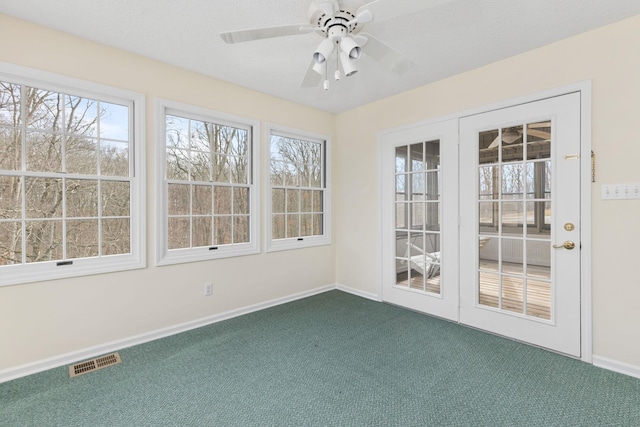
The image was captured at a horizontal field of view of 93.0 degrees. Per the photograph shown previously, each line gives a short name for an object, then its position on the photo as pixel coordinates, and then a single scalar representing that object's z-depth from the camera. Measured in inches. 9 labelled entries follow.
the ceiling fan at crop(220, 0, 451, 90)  63.4
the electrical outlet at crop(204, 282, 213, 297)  123.2
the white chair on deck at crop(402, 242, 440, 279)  130.5
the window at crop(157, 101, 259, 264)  116.0
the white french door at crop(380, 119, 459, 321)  124.5
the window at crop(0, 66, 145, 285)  87.6
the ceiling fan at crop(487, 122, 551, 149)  101.4
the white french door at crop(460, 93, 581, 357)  96.8
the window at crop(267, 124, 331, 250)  149.0
